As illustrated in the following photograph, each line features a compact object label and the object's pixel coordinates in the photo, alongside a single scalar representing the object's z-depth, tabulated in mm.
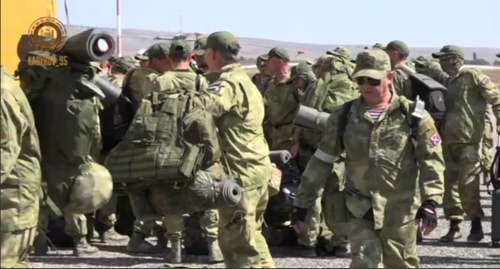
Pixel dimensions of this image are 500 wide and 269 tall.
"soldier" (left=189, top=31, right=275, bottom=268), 7645
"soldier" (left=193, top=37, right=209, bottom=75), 11555
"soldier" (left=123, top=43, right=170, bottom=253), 9755
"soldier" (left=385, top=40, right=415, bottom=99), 10555
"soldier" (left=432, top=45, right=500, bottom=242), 11273
